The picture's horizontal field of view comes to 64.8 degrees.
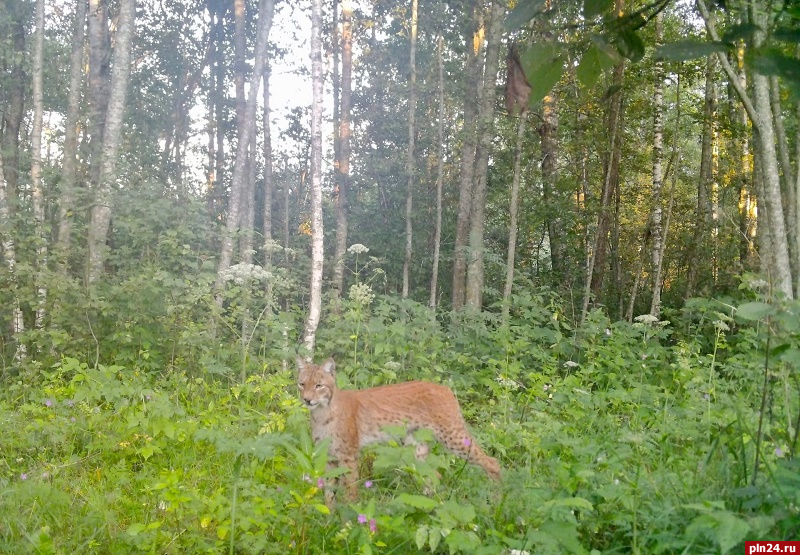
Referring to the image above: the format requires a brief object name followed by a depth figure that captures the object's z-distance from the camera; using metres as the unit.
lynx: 5.03
